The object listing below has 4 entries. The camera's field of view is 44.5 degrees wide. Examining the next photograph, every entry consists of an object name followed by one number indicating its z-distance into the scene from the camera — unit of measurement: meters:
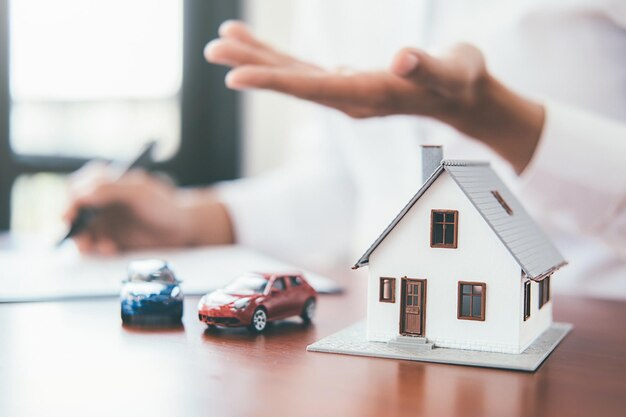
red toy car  0.77
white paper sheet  1.08
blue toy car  0.83
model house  0.70
